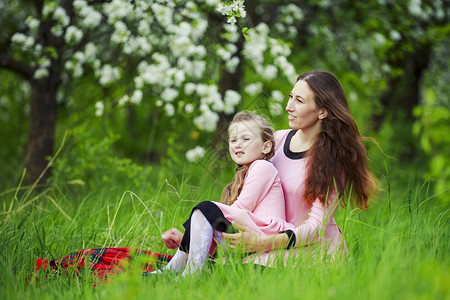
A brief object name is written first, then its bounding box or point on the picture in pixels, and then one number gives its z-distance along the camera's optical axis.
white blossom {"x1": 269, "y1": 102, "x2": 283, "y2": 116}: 4.38
